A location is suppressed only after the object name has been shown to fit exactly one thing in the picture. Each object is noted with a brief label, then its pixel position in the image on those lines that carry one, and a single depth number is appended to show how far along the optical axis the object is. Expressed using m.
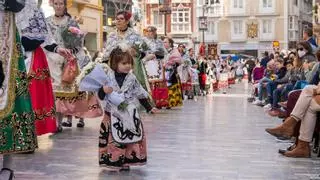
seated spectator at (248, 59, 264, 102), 18.43
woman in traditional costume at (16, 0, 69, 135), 7.37
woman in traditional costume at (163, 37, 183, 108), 14.73
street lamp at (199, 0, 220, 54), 37.88
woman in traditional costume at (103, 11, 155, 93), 9.74
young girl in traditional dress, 6.23
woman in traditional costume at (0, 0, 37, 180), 5.15
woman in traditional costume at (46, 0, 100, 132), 8.98
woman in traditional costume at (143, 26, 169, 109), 13.49
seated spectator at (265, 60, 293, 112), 11.90
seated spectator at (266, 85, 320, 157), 7.08
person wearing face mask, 9.08
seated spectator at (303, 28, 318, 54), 11.35
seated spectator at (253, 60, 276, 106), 14.78
